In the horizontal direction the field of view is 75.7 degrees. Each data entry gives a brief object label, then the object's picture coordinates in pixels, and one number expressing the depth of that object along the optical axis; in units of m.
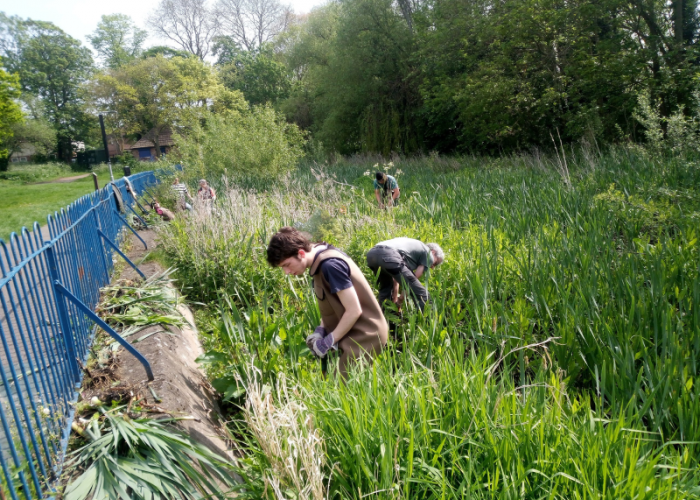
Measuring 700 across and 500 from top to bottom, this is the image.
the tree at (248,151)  15.01
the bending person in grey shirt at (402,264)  3.42
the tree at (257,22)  45.69
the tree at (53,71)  49.16
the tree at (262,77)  42.12
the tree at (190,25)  45.06
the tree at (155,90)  40.94
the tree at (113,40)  52.48
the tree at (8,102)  30.22
